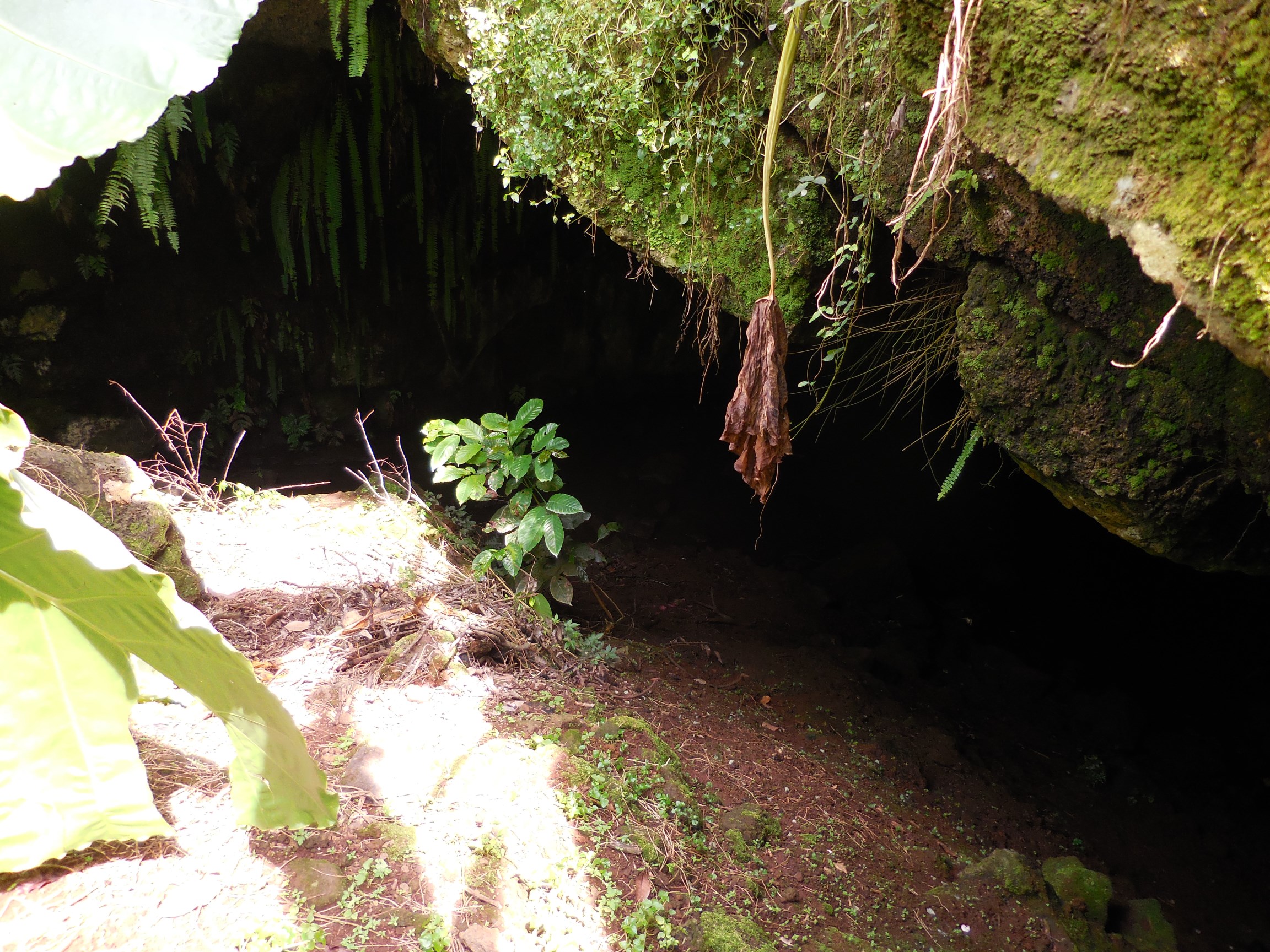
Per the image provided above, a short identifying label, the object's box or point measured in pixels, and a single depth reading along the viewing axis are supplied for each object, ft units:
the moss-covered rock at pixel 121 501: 10.49
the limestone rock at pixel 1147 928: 10.32
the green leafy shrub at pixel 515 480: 12.44
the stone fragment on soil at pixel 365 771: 8.36
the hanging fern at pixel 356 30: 12.24
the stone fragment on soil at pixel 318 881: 6.89
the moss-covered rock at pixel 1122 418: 7.09
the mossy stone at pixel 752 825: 9.61
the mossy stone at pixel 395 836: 7.61
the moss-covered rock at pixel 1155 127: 4.21
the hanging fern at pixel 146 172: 12.78
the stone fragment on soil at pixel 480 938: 6.91
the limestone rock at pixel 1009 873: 9.96
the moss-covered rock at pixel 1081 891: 10.24
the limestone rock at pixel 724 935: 7.66
